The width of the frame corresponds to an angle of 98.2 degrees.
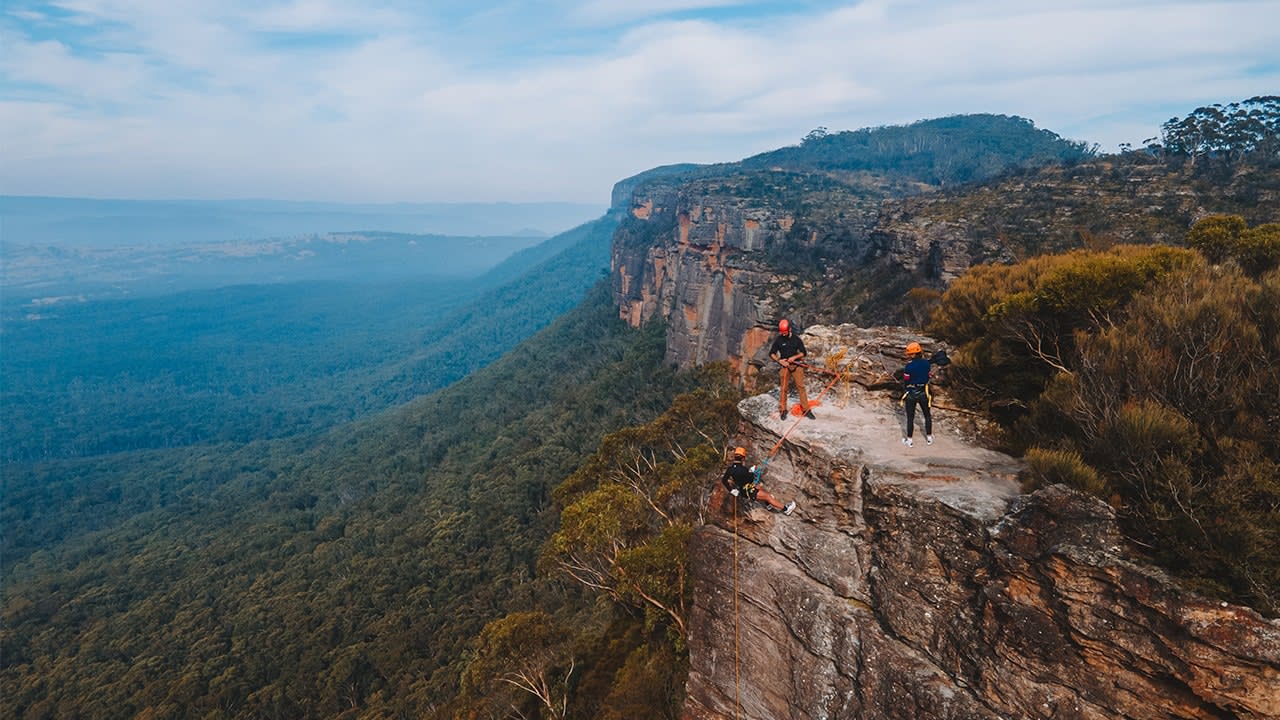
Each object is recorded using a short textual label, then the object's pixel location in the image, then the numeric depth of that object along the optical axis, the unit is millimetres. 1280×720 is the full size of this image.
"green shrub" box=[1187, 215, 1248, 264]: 14314
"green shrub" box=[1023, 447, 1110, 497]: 7484
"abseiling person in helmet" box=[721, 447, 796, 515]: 10250
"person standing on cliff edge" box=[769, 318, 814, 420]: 11523
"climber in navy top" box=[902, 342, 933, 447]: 10164
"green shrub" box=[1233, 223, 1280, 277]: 13008
